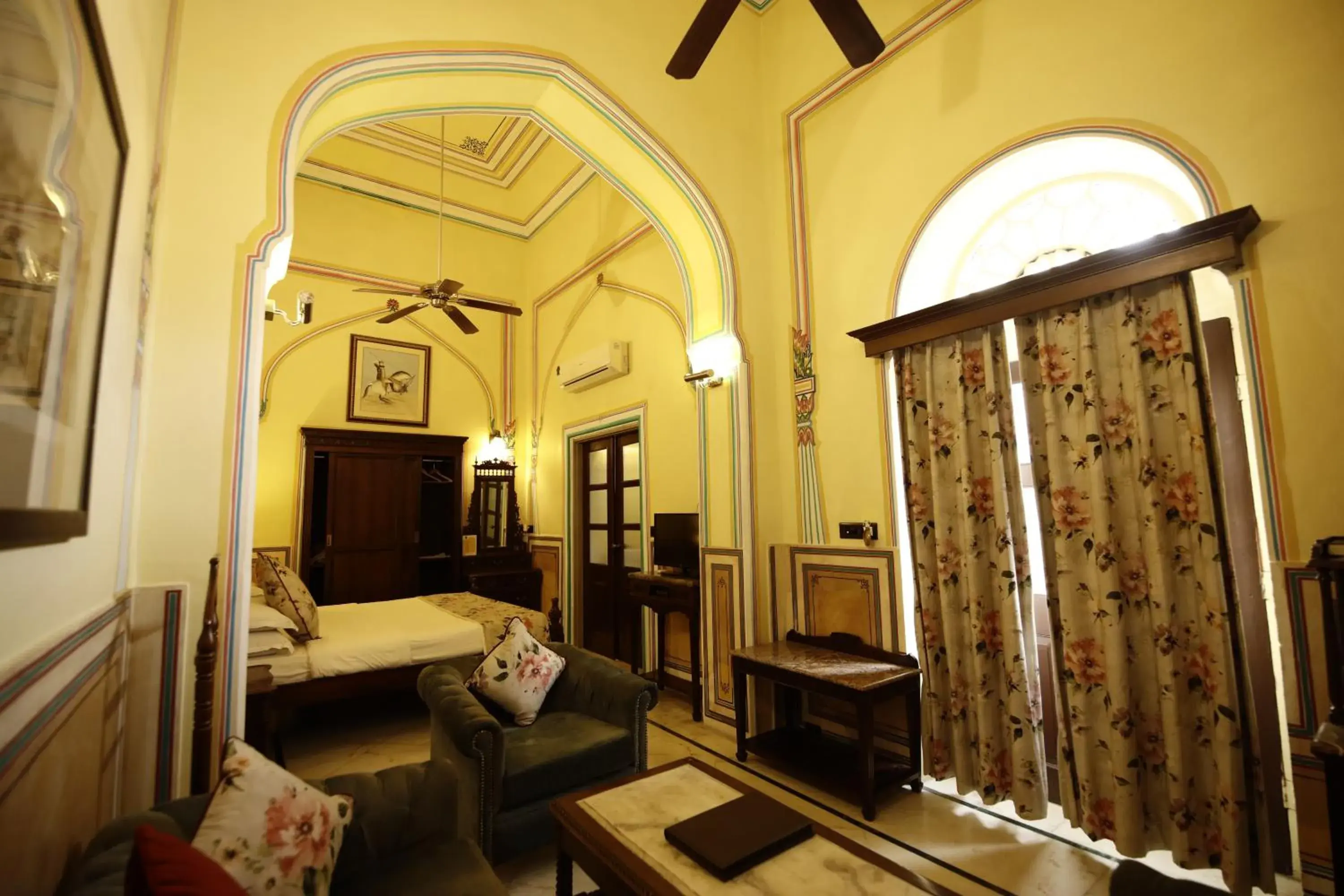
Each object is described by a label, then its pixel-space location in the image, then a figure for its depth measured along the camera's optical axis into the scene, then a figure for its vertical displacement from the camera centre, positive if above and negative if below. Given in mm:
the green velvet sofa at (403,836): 1564 -869
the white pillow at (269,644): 3084 -596
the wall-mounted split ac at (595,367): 5316 +1343
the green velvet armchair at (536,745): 2178 -909
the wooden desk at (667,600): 4125 -605
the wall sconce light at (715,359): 3822 +983
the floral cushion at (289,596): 3475 -403
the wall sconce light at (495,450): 6660 +756
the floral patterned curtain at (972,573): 2699 -318
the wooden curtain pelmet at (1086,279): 2133 +896
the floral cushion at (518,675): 2705 -702
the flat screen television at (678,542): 4367 -208
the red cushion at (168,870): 878 -503
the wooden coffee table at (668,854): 1465 -881
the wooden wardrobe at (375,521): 5598 +26
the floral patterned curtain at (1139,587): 2197 -336
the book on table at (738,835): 1523 -854
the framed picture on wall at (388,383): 5996 +1409
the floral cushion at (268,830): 1292 -667
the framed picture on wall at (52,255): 847 +454
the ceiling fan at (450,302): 4594 +1693
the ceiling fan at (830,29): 2328 +1898
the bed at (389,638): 3295 -682
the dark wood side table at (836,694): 2730 -867
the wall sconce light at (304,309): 3508 +1274
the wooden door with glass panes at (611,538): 5309 -203
